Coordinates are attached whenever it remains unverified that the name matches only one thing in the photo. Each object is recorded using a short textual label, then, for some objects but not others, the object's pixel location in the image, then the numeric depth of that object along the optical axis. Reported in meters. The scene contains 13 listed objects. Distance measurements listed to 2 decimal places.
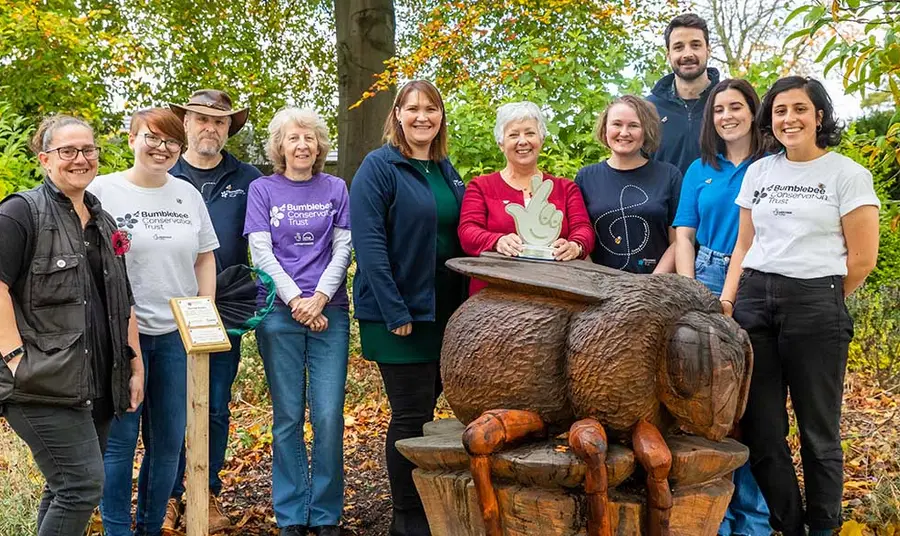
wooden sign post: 3.02
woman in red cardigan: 3.44
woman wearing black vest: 2.68
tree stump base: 2.54
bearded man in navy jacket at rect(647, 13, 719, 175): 3.97
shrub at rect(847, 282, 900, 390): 6.27
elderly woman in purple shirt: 3.64
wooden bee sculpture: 2.51
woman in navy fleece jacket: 3.47
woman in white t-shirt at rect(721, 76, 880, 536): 3.04
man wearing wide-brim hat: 3.88
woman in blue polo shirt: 3.42
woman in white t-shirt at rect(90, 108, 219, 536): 3.33
